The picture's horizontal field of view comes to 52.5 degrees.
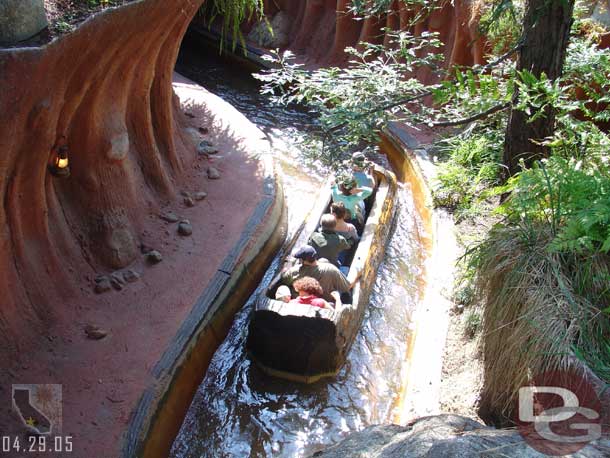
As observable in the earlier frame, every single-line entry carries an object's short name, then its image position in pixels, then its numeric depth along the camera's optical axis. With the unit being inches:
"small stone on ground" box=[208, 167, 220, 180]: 316.5
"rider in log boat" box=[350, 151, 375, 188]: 311.5
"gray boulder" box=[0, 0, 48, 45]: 172.6
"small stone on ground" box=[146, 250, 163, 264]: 252.8
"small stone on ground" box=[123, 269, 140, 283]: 242.6
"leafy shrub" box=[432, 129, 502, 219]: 281.5
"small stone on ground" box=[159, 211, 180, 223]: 278.7
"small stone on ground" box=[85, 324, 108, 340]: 214.1
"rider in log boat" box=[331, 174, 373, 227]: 289.0
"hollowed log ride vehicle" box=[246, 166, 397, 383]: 217.2
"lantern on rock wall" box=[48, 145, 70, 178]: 221.0
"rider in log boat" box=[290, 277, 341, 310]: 224.1
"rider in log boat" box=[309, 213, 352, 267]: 256.8
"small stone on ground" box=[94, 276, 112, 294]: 233.9
